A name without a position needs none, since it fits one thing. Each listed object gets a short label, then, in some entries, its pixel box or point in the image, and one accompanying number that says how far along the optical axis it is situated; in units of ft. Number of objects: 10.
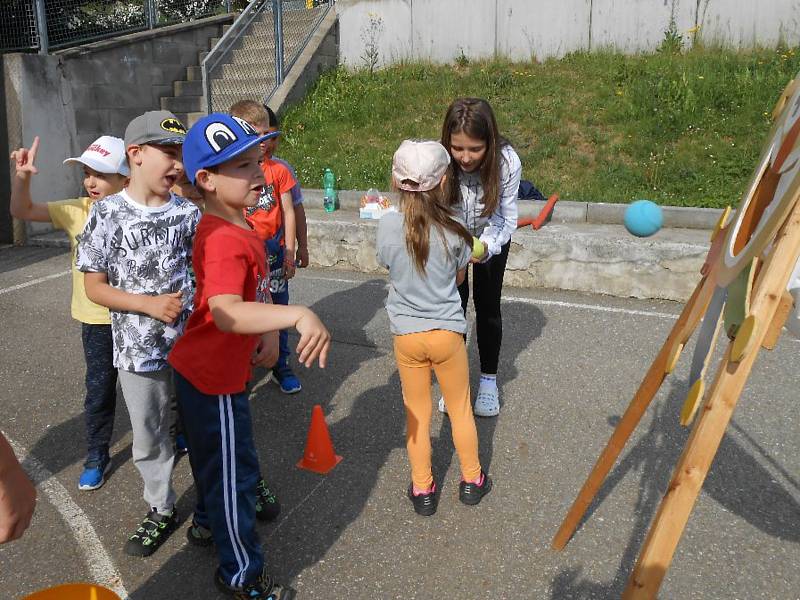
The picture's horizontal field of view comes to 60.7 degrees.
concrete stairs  39.32
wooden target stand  5.27
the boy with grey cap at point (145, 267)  8.66
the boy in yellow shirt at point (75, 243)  10.33
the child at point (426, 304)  8.95
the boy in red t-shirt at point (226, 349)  7.12
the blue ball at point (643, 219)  21.57
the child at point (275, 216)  13.01
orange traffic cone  11.54
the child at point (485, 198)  10.76
